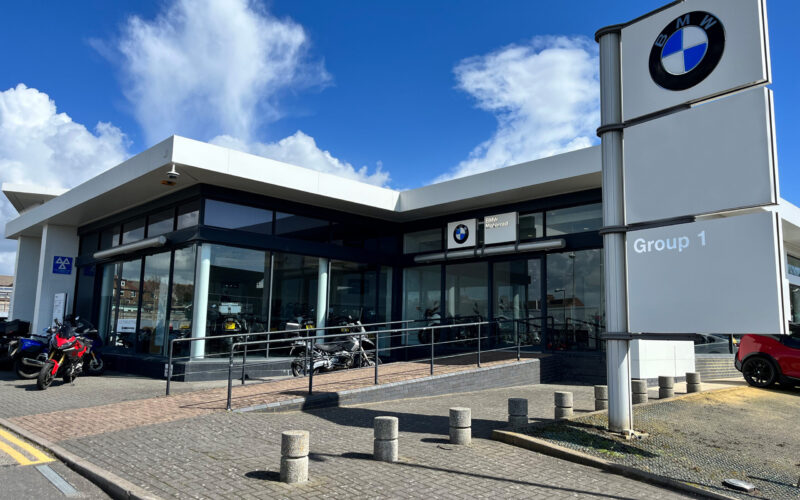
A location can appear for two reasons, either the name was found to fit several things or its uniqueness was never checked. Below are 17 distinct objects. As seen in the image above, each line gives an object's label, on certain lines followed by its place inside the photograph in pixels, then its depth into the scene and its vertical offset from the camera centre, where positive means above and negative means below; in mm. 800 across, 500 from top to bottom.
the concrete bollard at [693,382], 10992 -1142
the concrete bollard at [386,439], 6107 -1324
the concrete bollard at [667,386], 10500 -1160
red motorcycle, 11062 -912
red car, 11750 -715
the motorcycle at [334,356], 12117 -869
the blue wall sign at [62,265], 19141 +1607
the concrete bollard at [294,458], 5316 -1352
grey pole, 7438 +1267
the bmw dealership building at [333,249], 13188 +1829
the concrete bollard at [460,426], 6891 -1305
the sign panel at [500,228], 15109 +2526
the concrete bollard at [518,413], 7586 -1246
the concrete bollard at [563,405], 8203 -1218
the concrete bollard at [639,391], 9789 -1194
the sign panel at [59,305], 18861 +221
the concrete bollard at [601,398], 9211 -1240
